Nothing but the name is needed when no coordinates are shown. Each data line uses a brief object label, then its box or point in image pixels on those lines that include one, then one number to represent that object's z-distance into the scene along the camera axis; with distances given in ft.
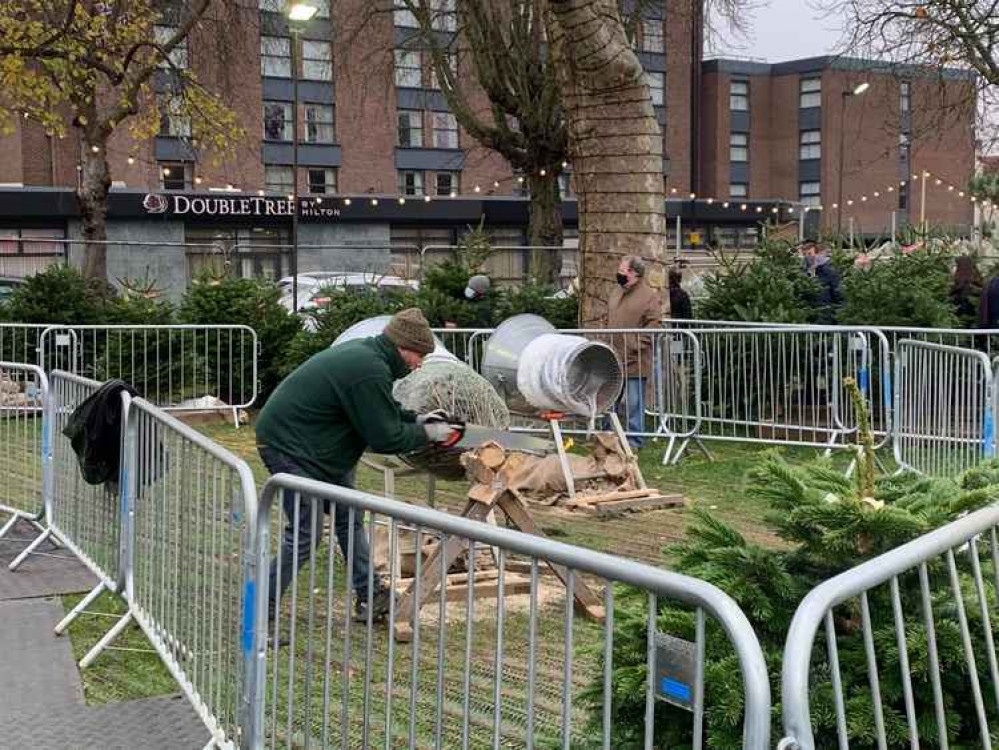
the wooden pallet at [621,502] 31.65
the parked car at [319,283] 58.49
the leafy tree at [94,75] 67.05
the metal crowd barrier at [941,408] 30.19
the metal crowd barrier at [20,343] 50.57
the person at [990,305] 44.32
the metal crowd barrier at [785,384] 39.78
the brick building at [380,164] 122.93
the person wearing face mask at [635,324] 40.34
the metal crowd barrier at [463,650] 8.34
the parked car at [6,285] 58.99
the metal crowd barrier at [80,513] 21.06
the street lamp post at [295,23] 64.23
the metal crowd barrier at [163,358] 48.52
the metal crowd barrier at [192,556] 14.73
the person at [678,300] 49.80
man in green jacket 20.13
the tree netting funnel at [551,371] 29.22
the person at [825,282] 48.55
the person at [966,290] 49.98
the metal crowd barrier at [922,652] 9.11
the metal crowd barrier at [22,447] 27.99
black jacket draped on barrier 20.77
